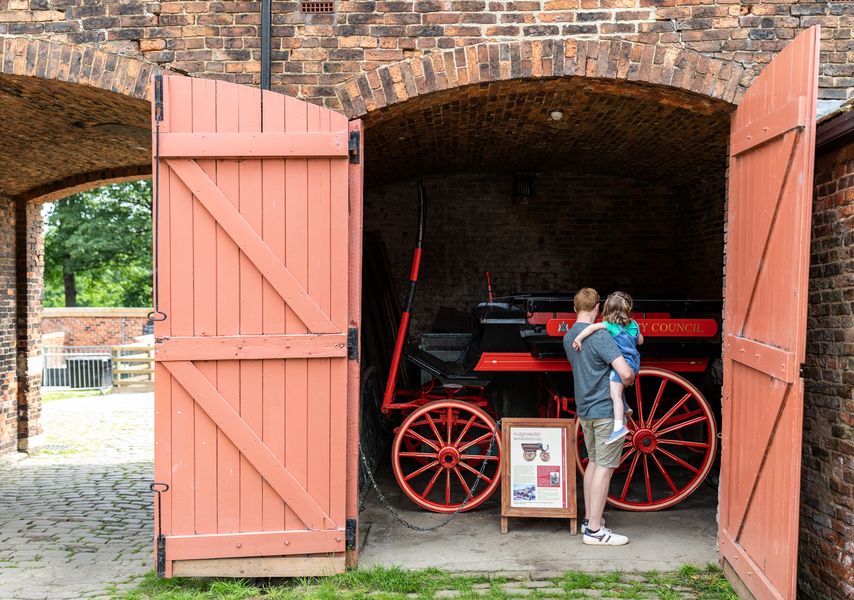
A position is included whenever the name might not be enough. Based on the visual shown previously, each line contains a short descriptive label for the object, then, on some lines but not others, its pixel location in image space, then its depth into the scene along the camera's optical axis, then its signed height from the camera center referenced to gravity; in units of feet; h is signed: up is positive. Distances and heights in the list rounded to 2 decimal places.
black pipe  14.69 +4.86
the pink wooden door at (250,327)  13.62 -1.11
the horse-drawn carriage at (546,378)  17.61 -2.78
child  15.15 -1.29
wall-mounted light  28.58 +3.77
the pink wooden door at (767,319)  11.28 -0.73
